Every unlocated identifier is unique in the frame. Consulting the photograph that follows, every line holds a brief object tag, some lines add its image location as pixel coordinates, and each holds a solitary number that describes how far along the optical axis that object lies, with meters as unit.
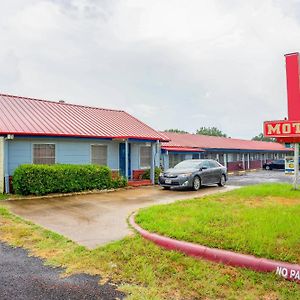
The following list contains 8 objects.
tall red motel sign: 9.37
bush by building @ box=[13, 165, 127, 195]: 13.57
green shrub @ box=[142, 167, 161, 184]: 20.16
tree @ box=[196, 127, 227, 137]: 89.06
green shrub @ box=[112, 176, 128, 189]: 16.86
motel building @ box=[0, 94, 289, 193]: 15.16
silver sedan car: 15.89
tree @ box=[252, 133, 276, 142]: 96.56
